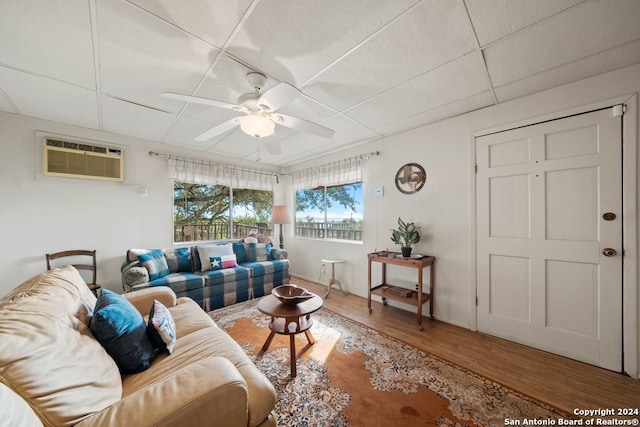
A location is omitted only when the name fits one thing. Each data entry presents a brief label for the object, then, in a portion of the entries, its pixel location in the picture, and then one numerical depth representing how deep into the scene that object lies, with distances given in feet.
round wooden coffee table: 6.04
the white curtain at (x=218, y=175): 11.94
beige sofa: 2.49
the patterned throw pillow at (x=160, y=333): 4.60
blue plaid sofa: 9.21
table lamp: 14.14
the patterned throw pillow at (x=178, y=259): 10.61
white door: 6.09
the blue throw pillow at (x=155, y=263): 9.29
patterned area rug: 4.69
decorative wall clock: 9.59
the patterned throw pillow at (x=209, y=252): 10.97
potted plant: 9.17
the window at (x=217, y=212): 12.48
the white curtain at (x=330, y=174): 11.94
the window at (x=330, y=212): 12.51
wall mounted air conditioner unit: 8.95
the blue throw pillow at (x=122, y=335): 3.87
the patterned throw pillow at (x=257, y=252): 12.89
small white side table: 11.88
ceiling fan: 5.22
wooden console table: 8.32
